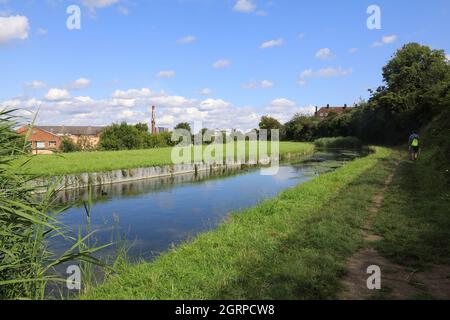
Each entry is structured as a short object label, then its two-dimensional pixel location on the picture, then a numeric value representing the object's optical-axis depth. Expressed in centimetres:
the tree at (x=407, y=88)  4422
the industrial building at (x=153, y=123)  7212
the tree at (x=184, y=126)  7465
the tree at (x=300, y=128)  8231
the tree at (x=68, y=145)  4628
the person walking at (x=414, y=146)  1948
